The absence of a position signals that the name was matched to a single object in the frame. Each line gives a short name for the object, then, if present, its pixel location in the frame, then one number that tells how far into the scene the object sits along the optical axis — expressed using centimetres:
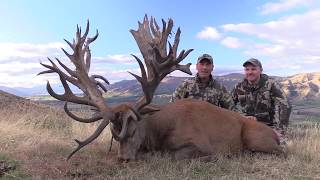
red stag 359
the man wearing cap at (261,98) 476
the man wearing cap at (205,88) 492
